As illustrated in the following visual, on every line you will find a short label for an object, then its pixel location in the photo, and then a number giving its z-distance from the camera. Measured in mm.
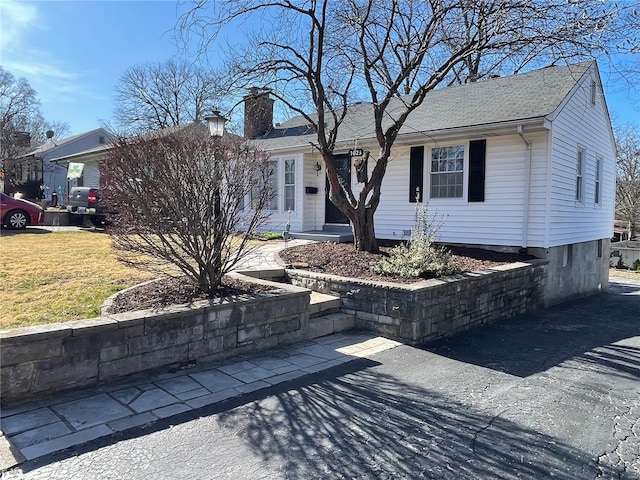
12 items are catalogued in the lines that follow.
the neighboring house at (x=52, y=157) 35800
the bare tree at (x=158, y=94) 33781
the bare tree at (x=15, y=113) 35906
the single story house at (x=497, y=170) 9180
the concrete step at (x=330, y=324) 5617
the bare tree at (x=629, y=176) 33281
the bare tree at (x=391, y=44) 6516
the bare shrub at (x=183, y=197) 4535
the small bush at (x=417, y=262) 6605
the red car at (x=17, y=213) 12234
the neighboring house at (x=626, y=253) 24547
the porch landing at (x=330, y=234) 10633
